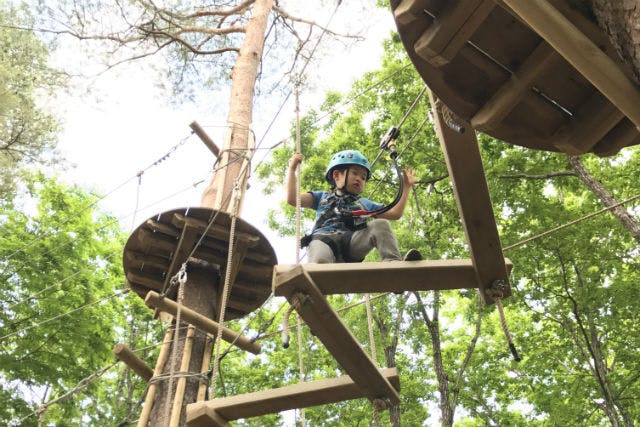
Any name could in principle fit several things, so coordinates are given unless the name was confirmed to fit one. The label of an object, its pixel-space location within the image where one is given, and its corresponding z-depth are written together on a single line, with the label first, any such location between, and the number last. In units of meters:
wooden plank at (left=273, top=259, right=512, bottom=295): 2.60
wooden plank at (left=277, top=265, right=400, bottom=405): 2.56
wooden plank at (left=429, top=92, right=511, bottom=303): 2.71
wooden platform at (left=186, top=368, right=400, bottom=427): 3.21
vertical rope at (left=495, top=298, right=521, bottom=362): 2.66
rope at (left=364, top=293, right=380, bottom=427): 2.91
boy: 3.46
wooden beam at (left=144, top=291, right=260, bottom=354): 4.55
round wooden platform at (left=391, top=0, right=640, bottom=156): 2.24
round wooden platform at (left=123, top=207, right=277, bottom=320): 4.94
